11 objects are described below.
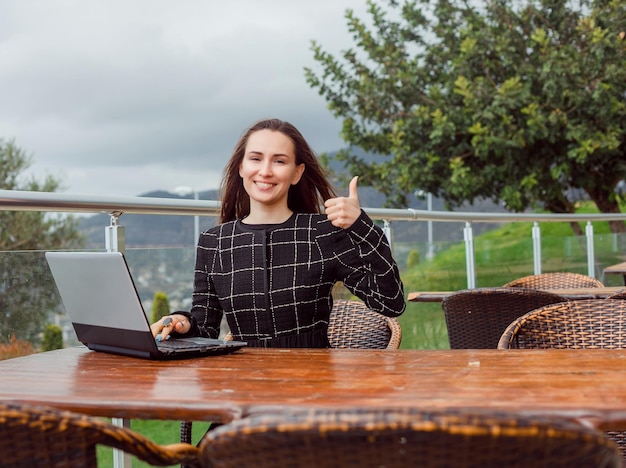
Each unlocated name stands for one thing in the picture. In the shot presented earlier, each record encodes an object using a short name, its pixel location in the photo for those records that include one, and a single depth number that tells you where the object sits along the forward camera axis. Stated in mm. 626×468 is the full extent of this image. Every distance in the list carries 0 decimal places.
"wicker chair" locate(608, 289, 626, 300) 3236
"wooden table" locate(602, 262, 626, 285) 5406
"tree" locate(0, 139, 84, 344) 2402
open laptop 1891
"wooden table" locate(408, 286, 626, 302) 3883
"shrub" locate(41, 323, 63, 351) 2586
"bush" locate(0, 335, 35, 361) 2387
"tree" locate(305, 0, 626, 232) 13930
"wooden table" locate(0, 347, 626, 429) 1354
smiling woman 2406
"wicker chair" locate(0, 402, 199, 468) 1052
